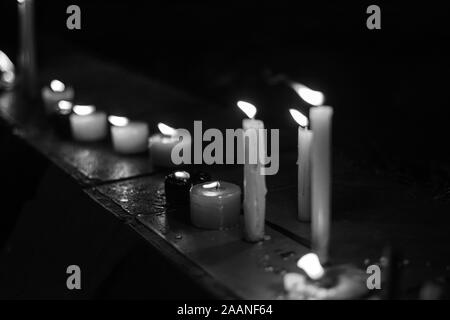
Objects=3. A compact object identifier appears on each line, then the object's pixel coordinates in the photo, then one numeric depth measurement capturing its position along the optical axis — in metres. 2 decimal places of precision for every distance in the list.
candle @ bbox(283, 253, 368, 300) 1.45
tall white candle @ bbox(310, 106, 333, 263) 1.44
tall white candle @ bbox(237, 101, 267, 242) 1.56
